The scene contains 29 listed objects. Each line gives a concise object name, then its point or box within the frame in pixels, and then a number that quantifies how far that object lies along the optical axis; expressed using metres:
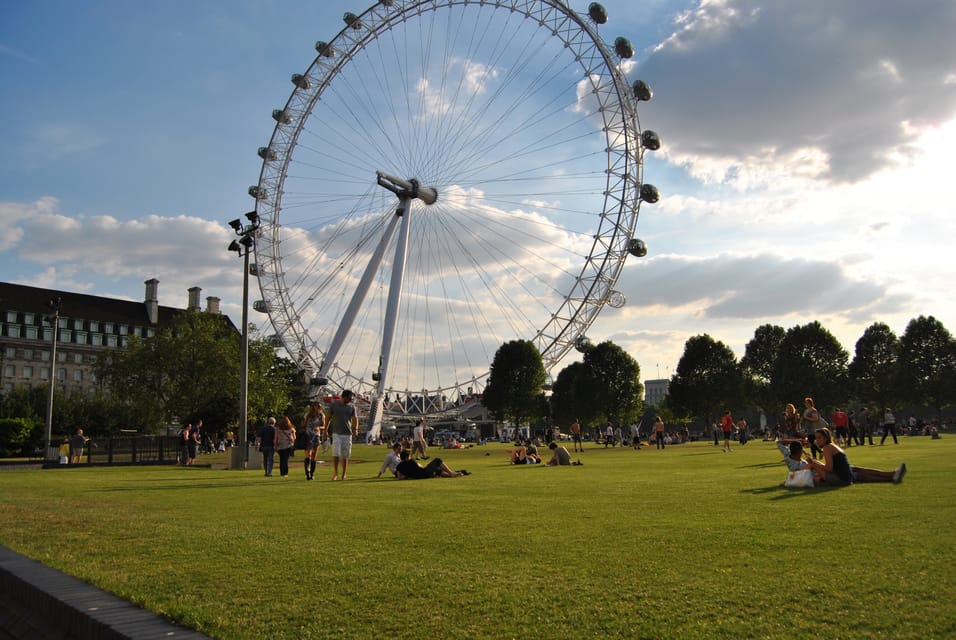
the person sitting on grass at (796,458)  14.36
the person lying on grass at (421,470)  19.36
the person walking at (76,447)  35.75
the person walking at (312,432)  19.45
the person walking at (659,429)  48.99
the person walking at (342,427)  18.75
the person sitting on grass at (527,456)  29.00
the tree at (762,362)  94.19
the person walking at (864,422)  38.41
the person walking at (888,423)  37.04
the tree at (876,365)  90.94
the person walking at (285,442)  22.48
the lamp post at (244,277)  30.48
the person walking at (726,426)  36.69
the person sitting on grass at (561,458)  26.45
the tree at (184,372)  56.41
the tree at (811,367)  88.50
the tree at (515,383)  90.81
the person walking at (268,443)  23.16
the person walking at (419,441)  35.91
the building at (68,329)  108.88
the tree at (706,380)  90.50
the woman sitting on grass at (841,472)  13.34
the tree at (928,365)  88.50
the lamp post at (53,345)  42.19
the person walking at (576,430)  41.97
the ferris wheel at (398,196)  53.47
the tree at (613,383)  93.38
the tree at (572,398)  94.81
